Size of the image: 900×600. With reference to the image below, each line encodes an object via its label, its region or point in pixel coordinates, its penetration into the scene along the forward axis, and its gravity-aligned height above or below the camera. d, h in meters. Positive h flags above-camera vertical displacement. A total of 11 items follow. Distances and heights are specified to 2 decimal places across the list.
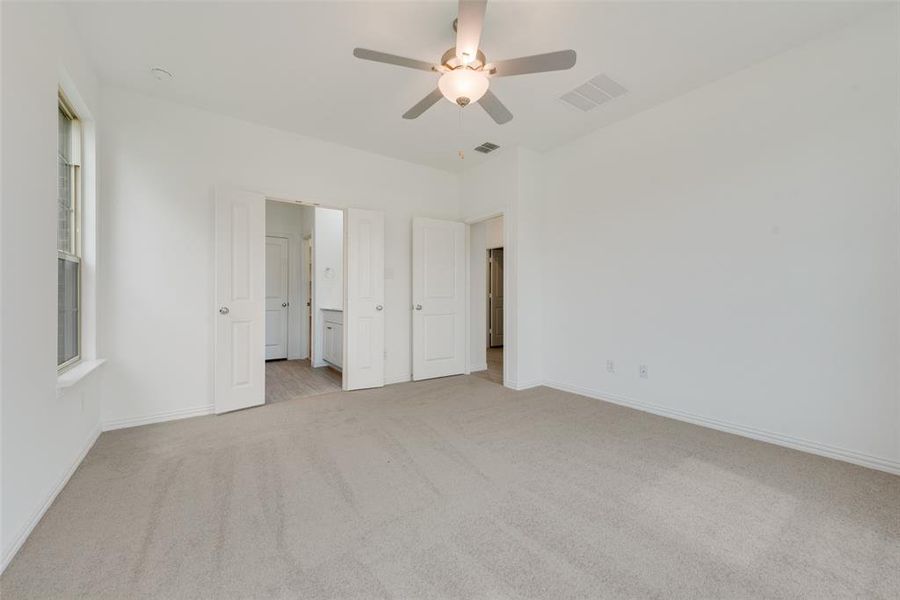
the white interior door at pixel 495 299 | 7.56 -0.02
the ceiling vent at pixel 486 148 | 4.04 +1.69
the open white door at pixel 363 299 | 4.01 -0.01
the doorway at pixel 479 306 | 5.07 -0.11
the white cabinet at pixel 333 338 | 4.88 -0.56
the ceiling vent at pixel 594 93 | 2.89 +1.70
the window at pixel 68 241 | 2.35 +0.39
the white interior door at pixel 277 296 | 5.92 +0.04
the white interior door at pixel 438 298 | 4.49 +0.01
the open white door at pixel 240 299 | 3.24 -0.01
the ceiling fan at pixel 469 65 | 1.90 +1.29
